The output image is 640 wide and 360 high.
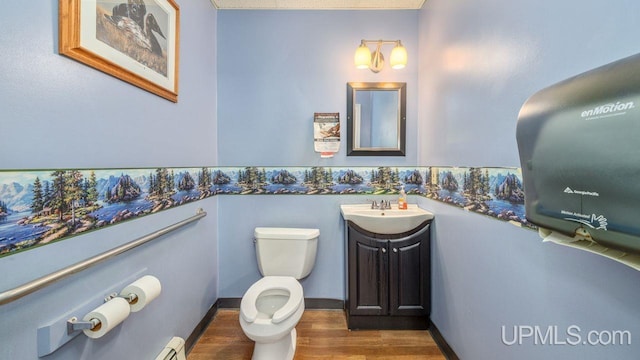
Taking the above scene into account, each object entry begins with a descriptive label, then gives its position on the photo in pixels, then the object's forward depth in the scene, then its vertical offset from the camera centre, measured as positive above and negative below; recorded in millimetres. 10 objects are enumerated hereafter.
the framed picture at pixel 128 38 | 838 +557
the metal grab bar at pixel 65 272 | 632 -293
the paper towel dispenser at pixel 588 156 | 437 +42
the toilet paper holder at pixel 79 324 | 823 -487
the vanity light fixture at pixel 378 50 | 1887 +904
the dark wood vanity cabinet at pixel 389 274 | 1803 -696
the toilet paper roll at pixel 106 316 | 849 -484
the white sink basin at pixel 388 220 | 1758 -305
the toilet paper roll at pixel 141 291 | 1027 -475
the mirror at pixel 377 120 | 2082 +470
